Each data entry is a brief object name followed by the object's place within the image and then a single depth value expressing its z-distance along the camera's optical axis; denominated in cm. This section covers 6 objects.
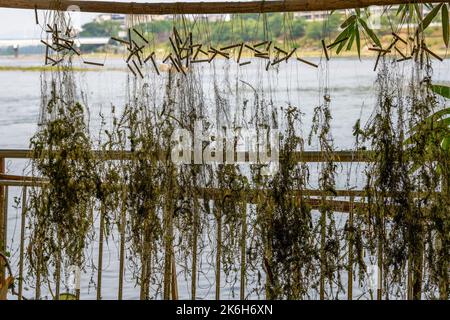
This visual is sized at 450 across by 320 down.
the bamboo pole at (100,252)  381
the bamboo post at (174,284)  392
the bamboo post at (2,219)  407
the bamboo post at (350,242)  359
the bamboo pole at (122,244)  374
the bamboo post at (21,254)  412
